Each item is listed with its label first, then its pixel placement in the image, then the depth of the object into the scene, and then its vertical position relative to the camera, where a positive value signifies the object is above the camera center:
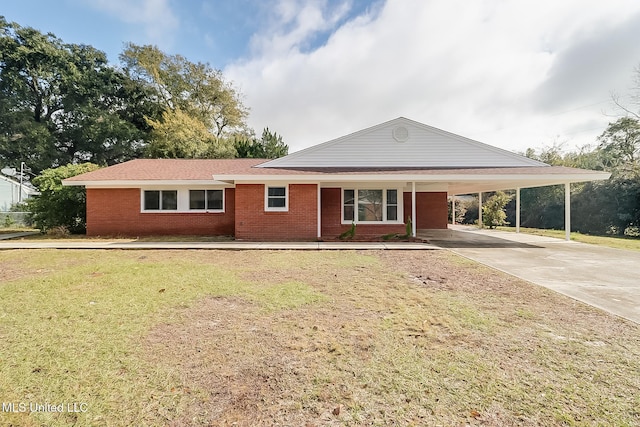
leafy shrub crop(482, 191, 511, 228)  20.42 -0.07
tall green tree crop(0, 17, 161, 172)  30.25 +11.20
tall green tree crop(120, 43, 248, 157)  33.77 +13.81
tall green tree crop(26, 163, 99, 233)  15.45 +0.42
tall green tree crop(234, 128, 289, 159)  28.06 +5.90
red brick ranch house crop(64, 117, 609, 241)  12.88 +1.14
